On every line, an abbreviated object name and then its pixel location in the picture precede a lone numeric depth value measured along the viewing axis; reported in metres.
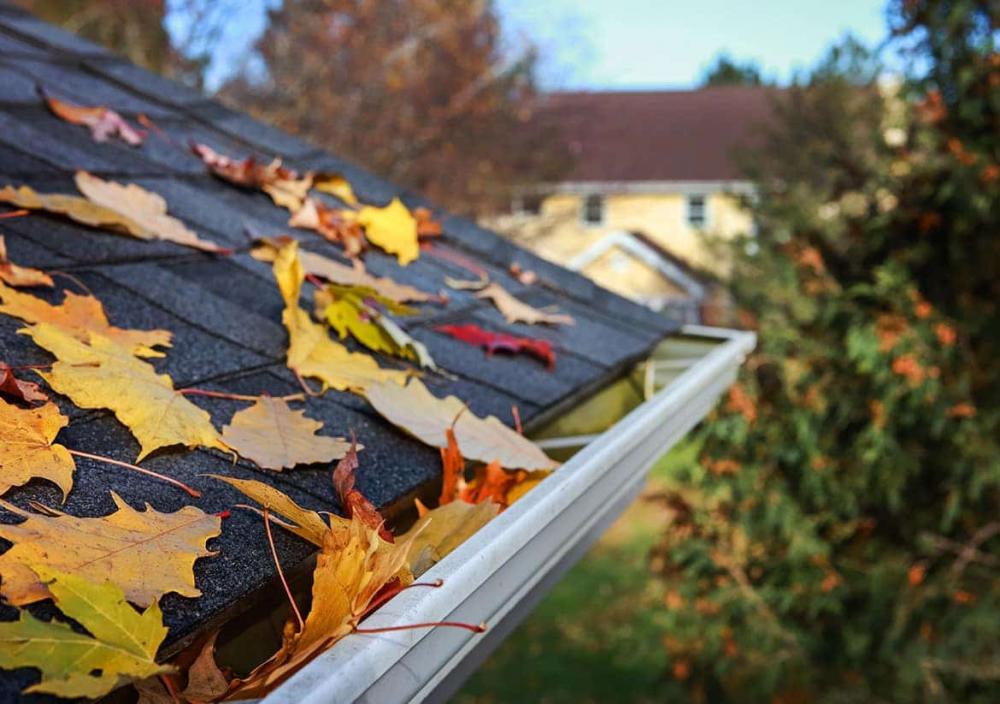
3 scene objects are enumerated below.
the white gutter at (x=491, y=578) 0.76
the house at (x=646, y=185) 25.83
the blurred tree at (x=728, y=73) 43.34
